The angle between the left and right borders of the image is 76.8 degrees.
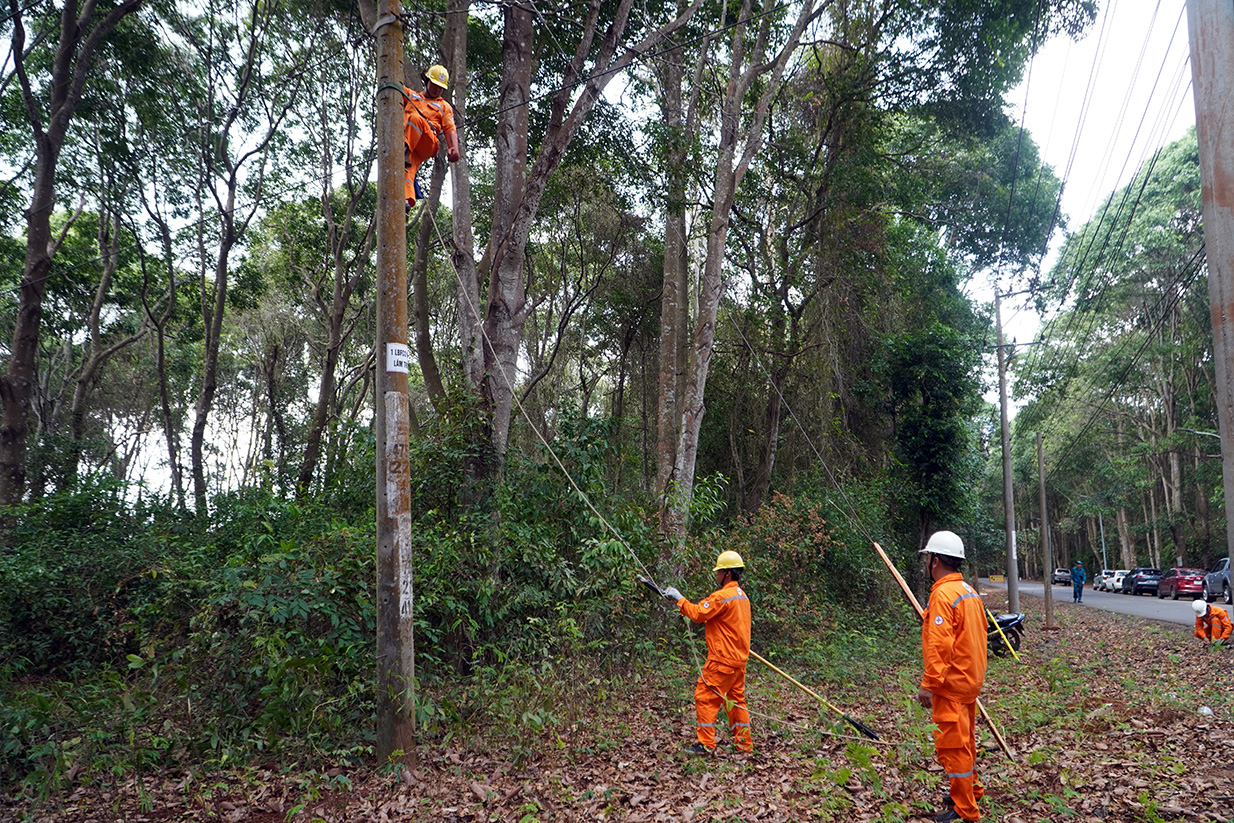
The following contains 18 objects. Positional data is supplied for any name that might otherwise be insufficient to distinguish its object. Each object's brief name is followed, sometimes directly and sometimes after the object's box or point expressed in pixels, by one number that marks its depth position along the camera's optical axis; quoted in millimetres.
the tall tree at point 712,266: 11242
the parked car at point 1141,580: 32688
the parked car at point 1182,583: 27684
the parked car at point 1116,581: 35997
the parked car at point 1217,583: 22944
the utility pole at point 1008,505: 19297
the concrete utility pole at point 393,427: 5520
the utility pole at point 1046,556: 18812
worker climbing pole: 7129
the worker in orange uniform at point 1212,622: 13375
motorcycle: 13891
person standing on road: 28969
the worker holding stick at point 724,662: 6609
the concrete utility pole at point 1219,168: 4488
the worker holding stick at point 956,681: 5113
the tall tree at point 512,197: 8664
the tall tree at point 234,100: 15266
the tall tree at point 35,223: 11039
